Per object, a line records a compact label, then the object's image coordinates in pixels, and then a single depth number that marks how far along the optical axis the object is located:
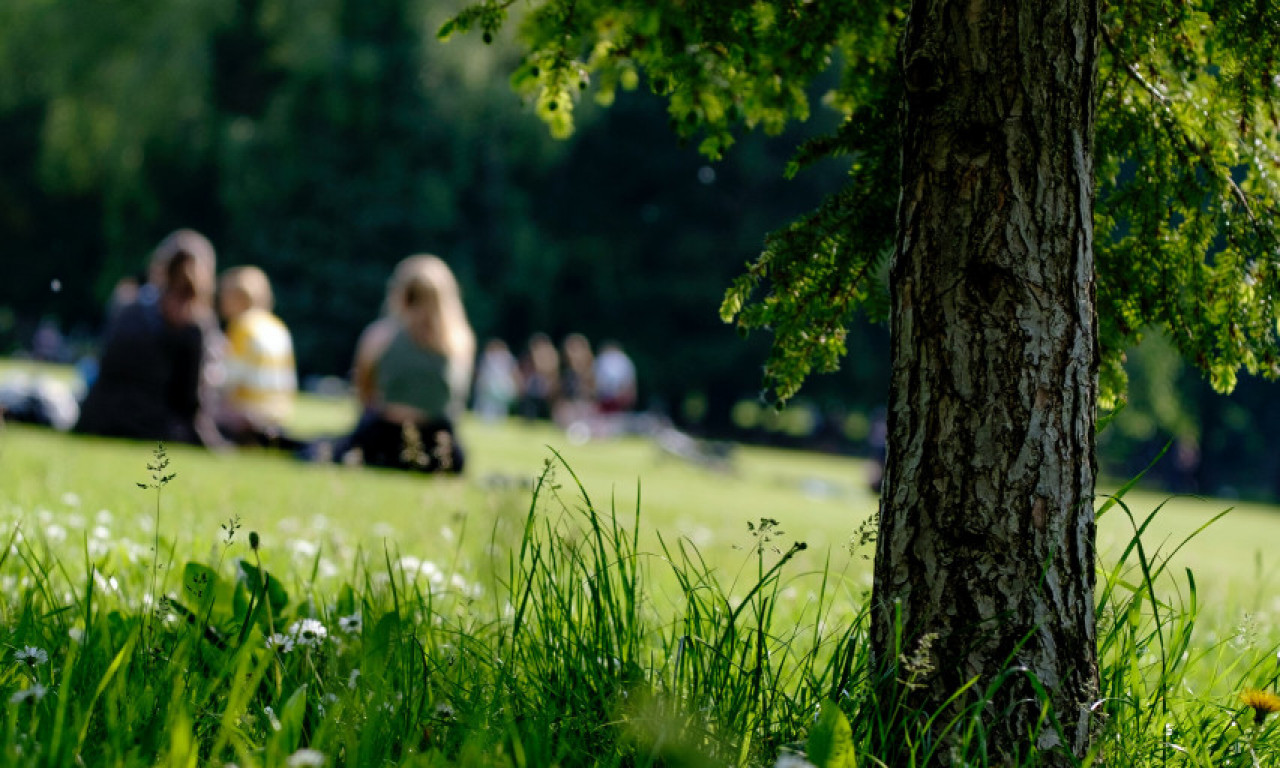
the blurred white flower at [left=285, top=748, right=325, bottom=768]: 3.06
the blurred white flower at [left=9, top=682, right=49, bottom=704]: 3.62
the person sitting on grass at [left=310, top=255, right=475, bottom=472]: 19.87
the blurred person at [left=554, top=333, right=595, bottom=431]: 56.28
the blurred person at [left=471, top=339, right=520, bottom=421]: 55.91
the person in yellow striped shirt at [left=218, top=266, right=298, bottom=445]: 21.98
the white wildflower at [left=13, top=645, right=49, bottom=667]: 4.27
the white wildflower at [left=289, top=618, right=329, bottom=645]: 4.86
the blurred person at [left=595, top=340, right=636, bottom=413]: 52.44
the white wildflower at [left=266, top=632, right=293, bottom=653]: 4.62
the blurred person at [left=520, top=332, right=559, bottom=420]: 63.46
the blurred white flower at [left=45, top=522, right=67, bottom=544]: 7.40
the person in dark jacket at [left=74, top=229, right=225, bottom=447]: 20.31
